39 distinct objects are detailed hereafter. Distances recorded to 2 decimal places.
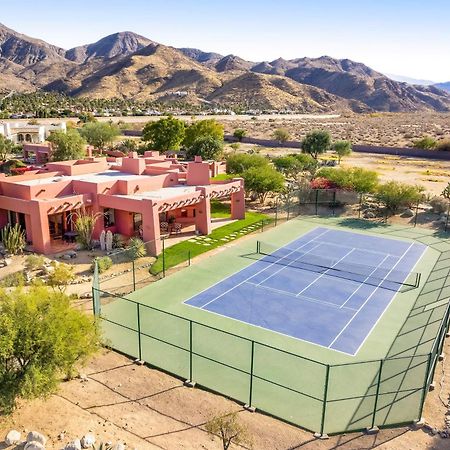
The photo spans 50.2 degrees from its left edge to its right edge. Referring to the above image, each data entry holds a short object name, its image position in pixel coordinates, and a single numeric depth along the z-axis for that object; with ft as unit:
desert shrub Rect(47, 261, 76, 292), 83.20
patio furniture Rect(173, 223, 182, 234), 115.75
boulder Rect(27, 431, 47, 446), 43.32
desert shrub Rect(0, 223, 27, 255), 96.78
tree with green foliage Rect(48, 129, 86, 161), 196.09
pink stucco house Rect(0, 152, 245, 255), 101.30
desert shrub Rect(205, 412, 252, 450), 41.01
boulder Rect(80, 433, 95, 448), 43.45
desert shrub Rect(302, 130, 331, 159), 231.30
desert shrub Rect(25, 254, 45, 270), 90.02
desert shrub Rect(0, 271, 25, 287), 81.83
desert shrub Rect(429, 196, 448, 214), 133.08
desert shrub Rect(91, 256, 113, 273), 89.56
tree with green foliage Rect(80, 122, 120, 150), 250.57
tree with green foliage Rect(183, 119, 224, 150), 237.45
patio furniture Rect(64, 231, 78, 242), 106.63
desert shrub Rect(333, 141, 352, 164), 232.53
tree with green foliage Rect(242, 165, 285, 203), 142.72
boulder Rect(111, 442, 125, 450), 43.08
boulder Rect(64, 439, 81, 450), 42.39
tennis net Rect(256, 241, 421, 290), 87.90
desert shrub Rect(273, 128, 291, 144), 302.25
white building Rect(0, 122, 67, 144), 258.57
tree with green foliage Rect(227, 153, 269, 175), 162.56
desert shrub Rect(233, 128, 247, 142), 318.28
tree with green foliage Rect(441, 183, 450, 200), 142.87
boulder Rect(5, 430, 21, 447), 43.55
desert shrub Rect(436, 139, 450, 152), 272.72
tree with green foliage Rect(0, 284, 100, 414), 43.45
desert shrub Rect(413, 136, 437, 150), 278.67
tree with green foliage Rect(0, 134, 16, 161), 215.26
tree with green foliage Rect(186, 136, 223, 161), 203.72
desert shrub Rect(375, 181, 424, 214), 133.39
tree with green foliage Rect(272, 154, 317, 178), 181.57
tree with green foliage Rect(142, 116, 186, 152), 228.22
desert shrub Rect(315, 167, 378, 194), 142.20
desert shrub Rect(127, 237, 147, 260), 95.20
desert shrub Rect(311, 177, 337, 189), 146.51
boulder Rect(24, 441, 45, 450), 42.06
